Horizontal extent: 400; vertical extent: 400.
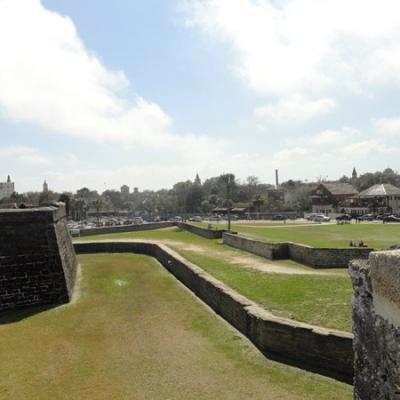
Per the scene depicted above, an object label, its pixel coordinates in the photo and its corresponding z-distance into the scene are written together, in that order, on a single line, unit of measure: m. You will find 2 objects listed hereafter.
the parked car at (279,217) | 55.50
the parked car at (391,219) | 42.06
